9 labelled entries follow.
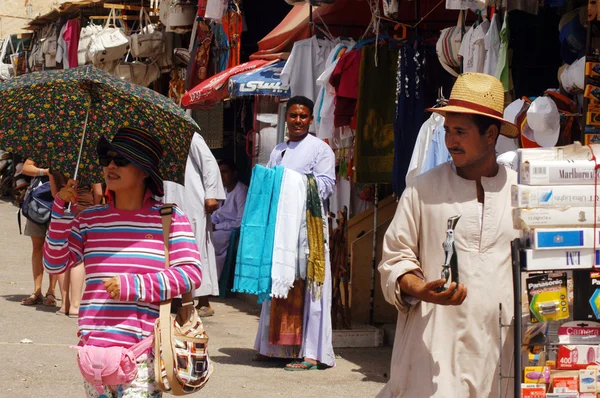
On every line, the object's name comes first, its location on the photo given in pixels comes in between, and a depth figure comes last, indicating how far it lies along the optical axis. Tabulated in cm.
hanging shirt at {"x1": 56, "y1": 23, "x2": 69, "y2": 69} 1998
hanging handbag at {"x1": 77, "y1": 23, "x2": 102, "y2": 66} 1684
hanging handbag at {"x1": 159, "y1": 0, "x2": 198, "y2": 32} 1504
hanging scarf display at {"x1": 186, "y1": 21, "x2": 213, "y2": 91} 1436
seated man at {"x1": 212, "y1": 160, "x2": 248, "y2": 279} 1274
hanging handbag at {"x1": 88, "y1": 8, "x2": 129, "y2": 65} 1636
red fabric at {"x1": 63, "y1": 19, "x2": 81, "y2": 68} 1956
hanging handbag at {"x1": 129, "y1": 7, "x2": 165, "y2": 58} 1645
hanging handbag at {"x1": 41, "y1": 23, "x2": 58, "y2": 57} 2073
